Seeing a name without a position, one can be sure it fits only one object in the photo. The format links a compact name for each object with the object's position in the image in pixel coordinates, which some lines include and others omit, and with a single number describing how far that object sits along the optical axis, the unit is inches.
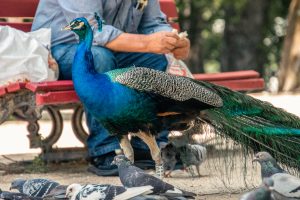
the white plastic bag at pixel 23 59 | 474.6
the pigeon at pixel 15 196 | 354.8
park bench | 470.9
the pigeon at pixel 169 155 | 460.7
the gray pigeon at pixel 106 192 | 337.3
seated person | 453.6
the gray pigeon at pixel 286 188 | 324.6
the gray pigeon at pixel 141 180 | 347.9
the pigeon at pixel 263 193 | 310.8
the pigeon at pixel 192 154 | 447.9
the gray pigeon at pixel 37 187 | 373.9
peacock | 395.2
